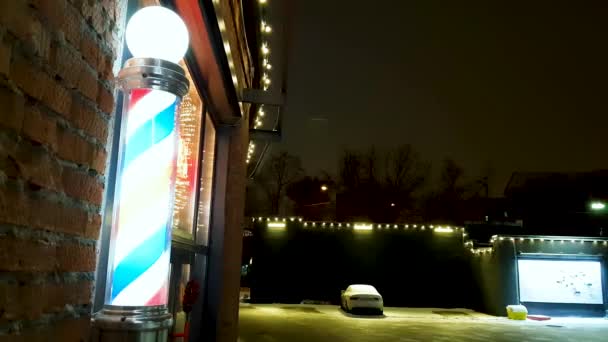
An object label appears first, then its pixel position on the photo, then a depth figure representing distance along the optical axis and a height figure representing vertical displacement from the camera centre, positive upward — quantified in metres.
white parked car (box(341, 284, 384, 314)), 18.91 -1.10
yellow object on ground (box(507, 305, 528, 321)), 18.75 -1.37
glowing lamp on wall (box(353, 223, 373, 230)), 24.83 +2.29
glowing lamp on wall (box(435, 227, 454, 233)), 24.97 +2.26
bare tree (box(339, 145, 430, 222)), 35.94 +5.72
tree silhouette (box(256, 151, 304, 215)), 37.31 +6.11
